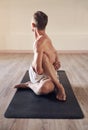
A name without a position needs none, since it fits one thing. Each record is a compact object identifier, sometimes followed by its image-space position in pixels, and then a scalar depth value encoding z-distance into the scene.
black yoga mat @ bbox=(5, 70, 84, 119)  1.71
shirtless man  2.11
